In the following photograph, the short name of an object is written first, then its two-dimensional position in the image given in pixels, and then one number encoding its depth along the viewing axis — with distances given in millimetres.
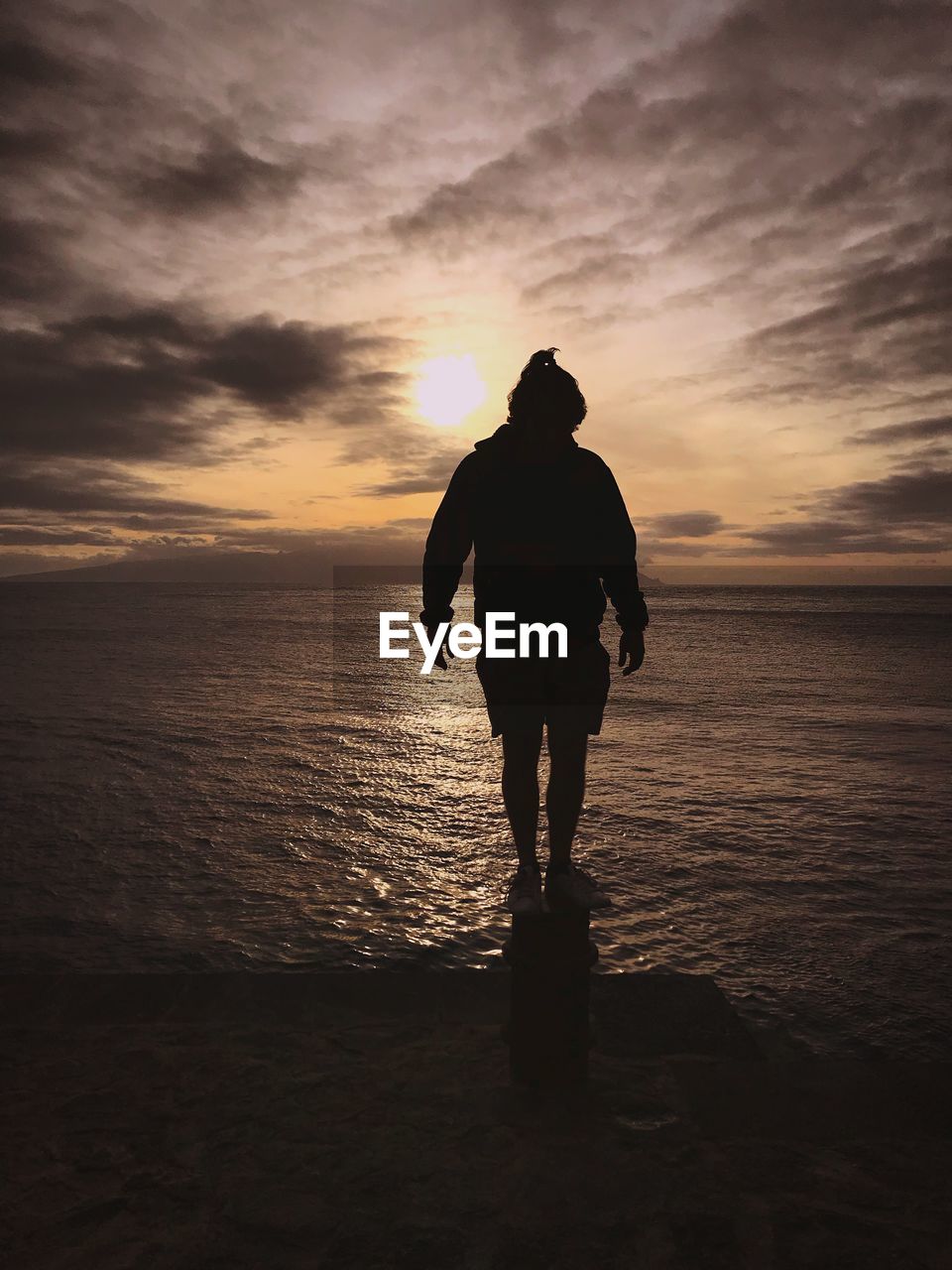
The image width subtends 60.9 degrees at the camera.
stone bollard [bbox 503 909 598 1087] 2990
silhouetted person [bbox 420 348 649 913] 3326
